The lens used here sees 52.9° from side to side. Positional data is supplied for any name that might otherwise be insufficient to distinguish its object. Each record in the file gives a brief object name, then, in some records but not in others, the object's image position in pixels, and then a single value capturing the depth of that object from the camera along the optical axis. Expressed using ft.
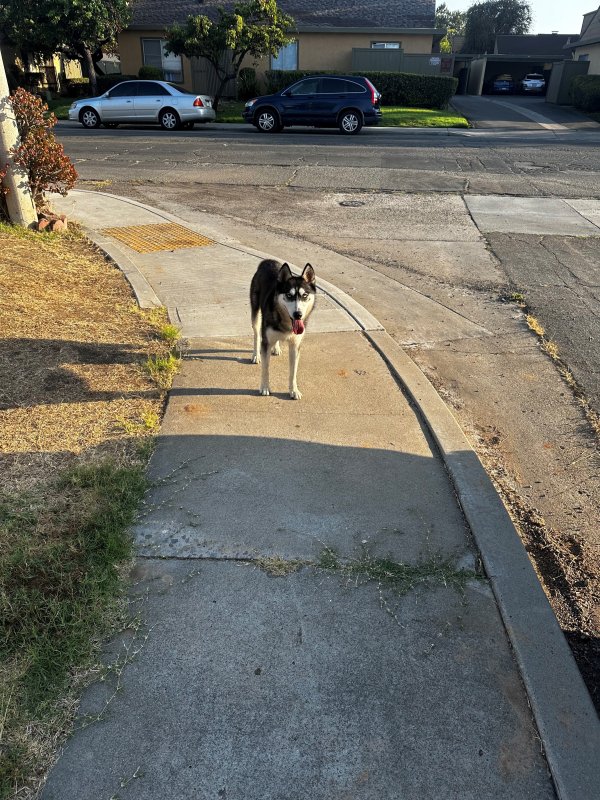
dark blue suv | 69.92
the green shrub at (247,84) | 95.99
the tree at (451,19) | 293.23
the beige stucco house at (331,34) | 99.50
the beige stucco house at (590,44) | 117.19
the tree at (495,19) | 215.31
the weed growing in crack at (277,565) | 10.60
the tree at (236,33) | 78.84
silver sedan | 72.84
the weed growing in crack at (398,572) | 10.44
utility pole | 27.68
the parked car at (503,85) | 155.74
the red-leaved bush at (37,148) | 28.66
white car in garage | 153.48
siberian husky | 14.82
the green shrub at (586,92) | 100.12
